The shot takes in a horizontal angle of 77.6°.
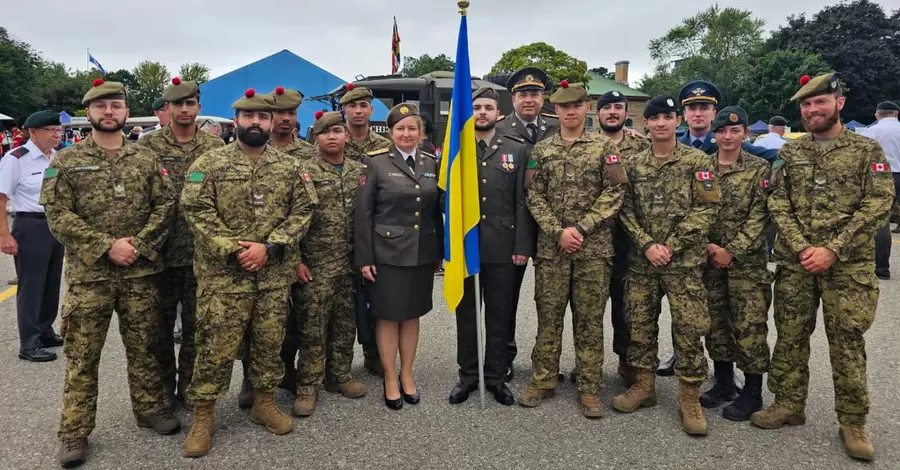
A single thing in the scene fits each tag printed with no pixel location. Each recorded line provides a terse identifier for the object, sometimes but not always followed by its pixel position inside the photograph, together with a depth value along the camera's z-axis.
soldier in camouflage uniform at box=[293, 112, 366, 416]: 3.62
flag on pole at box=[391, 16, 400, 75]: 17.09
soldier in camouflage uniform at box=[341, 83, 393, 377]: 4.18
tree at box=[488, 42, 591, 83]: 38.63
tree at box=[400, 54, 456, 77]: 71.56
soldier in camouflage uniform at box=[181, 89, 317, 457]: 3.10
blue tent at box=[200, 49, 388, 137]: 19.27
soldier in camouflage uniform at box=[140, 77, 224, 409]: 3.46
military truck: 10.08
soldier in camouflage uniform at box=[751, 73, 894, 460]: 3.07
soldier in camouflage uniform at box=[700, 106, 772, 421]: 3.46
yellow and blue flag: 3.61
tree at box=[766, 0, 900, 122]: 36.81
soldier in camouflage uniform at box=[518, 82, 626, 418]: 3.54
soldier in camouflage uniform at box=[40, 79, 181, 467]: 2.99
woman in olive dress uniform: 3.61
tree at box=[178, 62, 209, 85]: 64.88
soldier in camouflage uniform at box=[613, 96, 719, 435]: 3.40
